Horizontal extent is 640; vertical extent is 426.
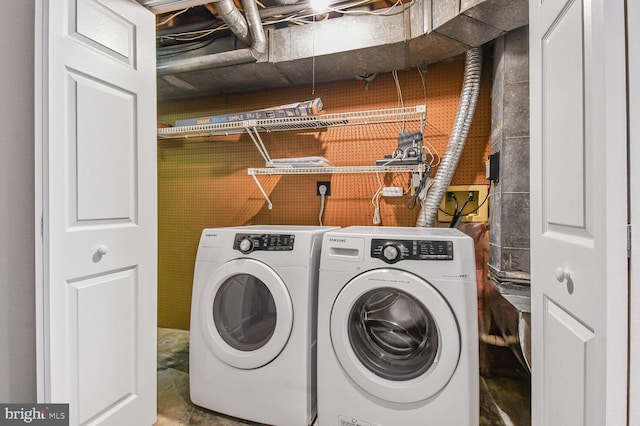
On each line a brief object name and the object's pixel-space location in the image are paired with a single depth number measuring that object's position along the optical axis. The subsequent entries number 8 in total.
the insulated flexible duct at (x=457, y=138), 1.80
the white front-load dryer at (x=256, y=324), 1.44
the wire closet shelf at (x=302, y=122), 1.90
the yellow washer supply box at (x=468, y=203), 1.97
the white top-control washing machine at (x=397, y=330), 1.22
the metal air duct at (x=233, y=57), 1.76
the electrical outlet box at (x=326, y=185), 2.29
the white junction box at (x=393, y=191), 2.05
